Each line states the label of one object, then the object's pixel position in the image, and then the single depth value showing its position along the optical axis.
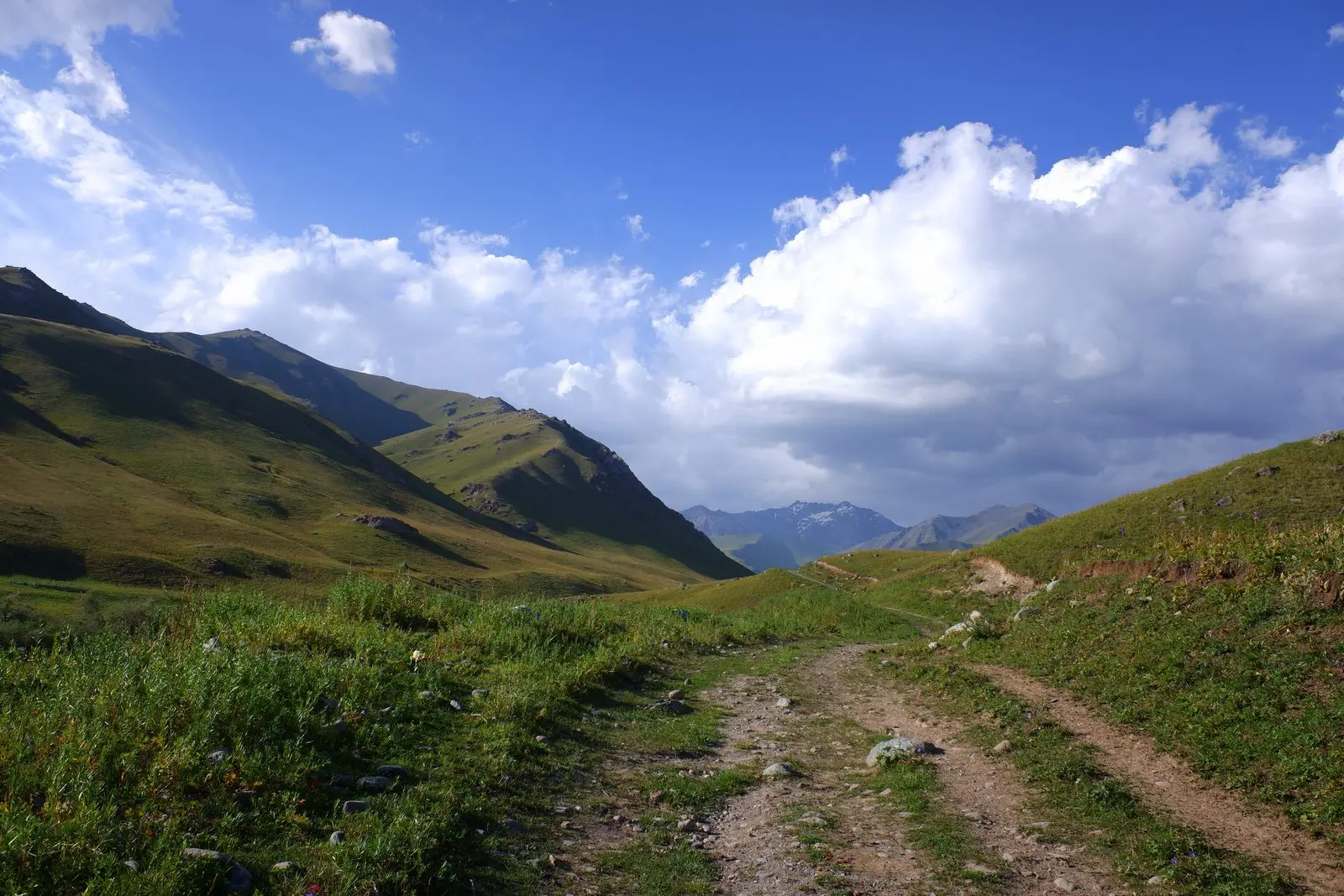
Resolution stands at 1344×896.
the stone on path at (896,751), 13.15
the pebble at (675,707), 16.27
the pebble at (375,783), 9.43
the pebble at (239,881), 6.84
